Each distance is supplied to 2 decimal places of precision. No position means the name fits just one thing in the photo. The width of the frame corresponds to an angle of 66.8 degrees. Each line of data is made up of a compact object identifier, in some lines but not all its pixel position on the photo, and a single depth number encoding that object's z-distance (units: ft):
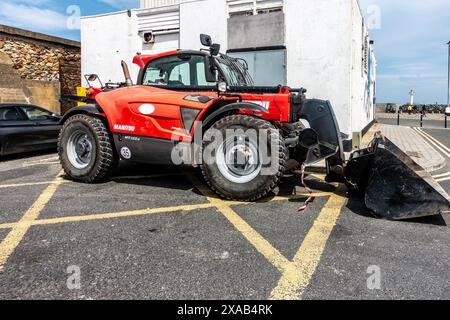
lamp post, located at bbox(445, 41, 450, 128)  113.55
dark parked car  25.19
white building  31.53
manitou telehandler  13.02
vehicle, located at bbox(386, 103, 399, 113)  160.65
